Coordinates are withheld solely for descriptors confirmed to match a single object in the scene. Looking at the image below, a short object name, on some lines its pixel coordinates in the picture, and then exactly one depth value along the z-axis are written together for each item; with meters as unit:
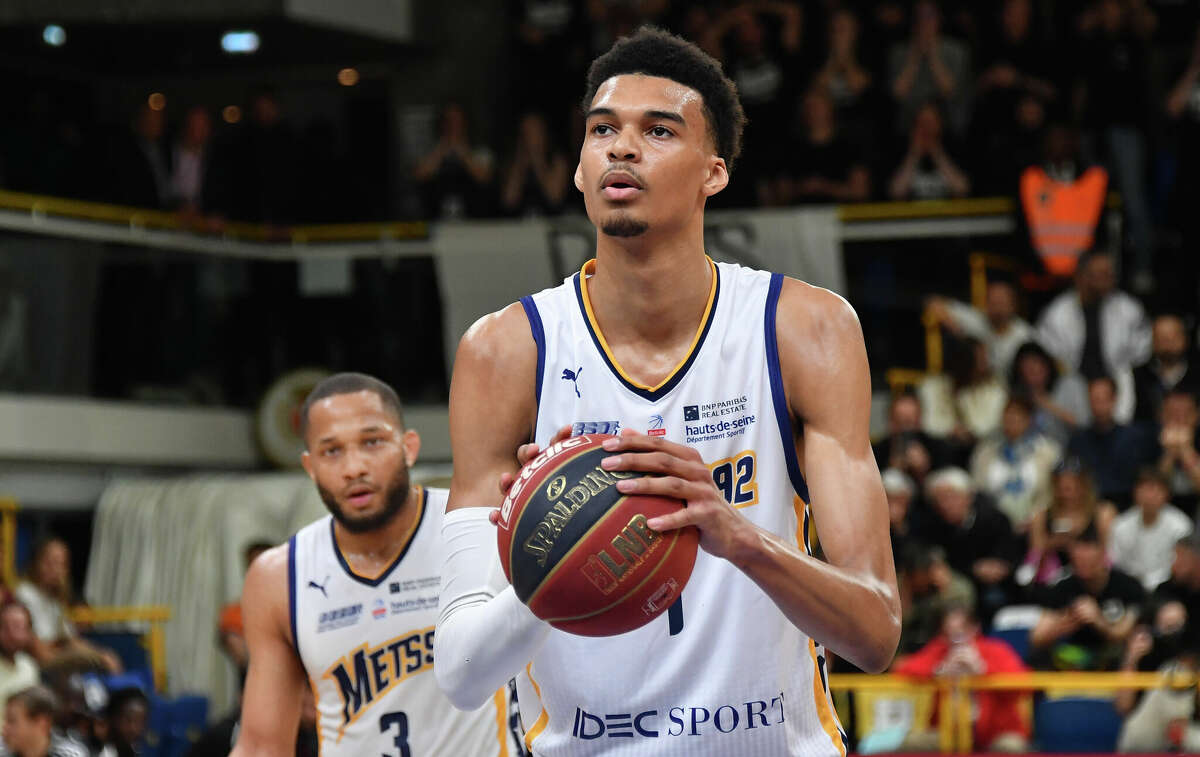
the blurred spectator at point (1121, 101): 13.52
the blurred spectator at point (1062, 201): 13.08
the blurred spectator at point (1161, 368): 11.81
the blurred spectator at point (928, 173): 14.22
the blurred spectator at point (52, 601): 12.10
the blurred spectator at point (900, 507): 11.28
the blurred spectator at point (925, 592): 10.52
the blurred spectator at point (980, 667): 9.60
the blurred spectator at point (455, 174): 15.89
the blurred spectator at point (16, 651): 10.87
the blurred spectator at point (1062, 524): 10.83
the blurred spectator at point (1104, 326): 12.55
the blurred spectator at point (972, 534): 11.02
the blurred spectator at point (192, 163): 16.25
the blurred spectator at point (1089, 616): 10.08
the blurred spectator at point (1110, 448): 11.54
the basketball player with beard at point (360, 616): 5.57
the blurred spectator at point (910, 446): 11.92
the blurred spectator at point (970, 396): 12.49
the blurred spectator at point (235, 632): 11.98
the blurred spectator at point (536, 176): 15.45
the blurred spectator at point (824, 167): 14.44
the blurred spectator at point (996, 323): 12.84
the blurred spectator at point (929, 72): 14.61
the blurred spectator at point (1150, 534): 10.73
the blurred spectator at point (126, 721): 10.70
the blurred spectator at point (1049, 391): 12.09
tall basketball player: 3.76
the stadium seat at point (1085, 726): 9.43
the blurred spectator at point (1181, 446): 11.12
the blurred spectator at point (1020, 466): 11.73
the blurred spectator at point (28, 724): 9.33
